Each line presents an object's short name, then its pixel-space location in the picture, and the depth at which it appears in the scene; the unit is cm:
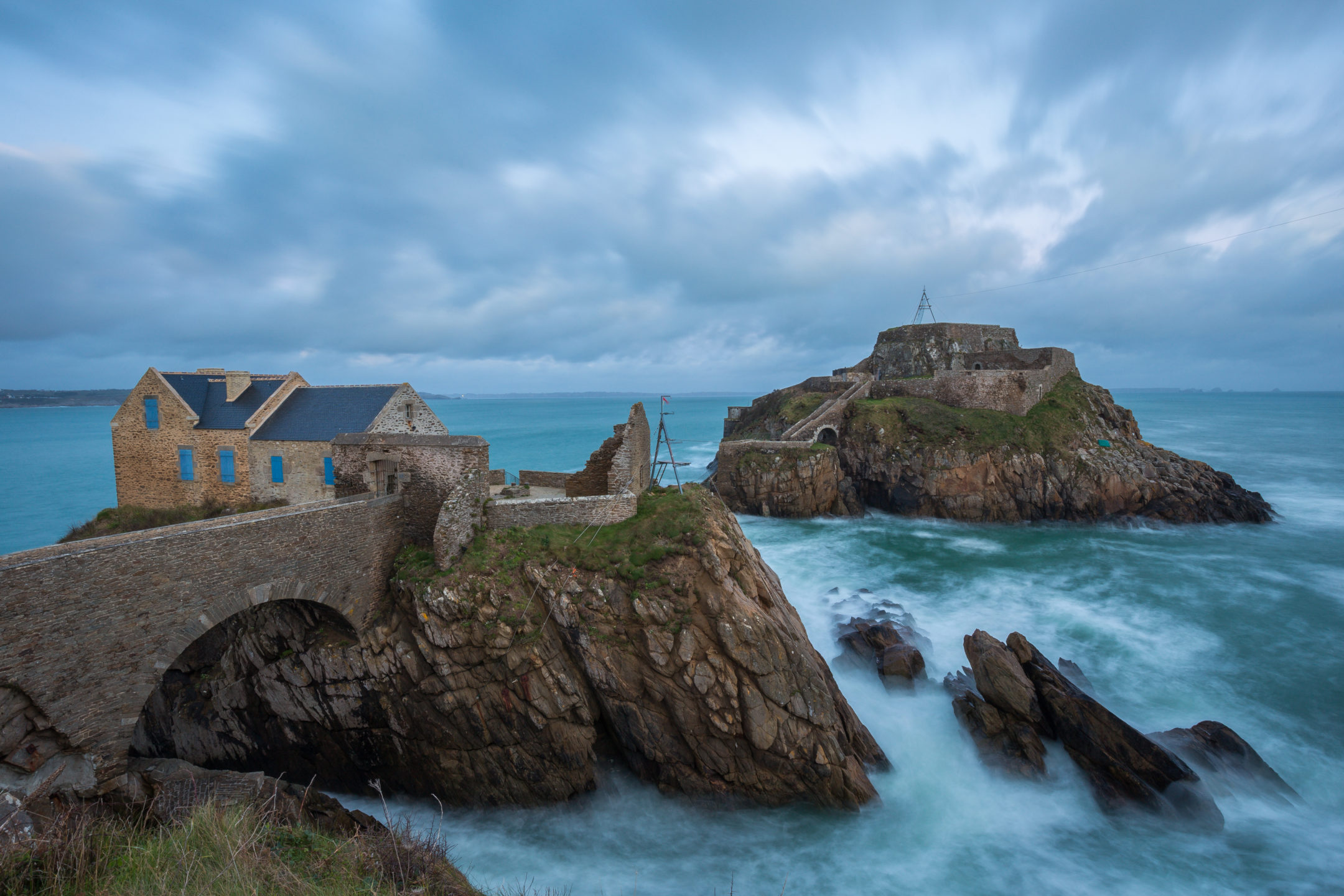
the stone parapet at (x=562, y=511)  1429
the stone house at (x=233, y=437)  1995
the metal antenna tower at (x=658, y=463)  1834
